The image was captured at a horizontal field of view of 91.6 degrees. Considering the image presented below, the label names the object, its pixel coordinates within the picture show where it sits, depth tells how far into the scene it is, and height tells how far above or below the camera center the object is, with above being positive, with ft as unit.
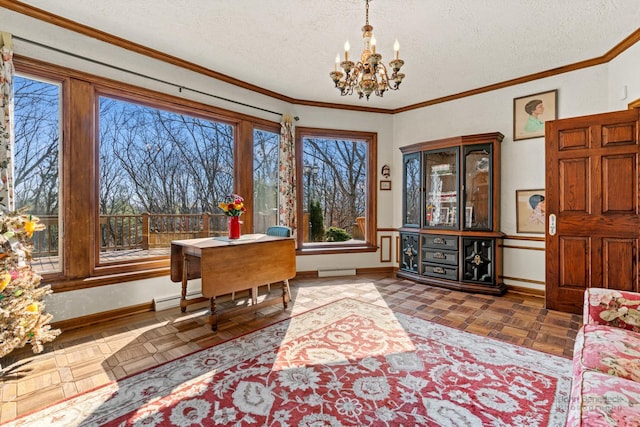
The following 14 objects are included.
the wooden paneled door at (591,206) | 8.79 +0.20
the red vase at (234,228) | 9.50 -0.41
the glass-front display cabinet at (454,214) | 11.88 -0.03
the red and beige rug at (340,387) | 4.80 -3.11
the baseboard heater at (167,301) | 9.68 -2.74
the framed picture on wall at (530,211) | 11.40 +0.07
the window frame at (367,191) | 14.12 +1.17
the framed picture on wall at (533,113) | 11.19 +3.70
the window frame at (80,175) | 8.21 +1.11
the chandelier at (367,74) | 6.31 +3.01
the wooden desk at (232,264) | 7.92 -1.39
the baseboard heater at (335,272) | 14.37 -2.70
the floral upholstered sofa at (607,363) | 3.00 -1.89
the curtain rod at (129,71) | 7.74 +4.31
